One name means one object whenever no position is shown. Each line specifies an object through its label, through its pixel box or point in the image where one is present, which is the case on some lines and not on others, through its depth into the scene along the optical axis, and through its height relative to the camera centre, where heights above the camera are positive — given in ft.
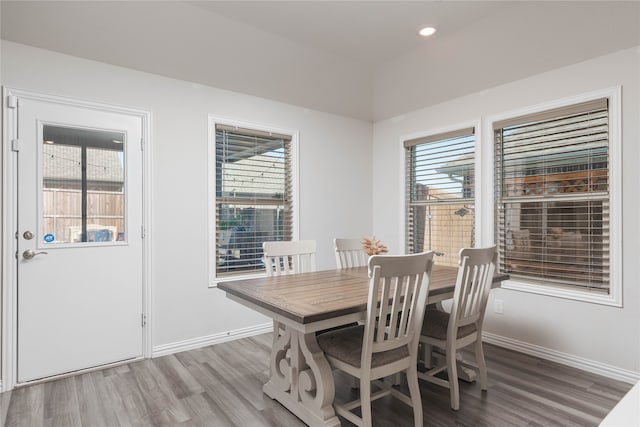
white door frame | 8.30 -0.56
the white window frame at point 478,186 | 11.89 +0.92
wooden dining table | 5.96 -1.79
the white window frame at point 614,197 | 8.92 +0.42
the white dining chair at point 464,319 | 7.36 -2.34
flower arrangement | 9.03 -0.88
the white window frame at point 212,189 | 11.50 +0.76
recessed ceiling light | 10.50 +5.41
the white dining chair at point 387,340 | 5.95 -2.29
